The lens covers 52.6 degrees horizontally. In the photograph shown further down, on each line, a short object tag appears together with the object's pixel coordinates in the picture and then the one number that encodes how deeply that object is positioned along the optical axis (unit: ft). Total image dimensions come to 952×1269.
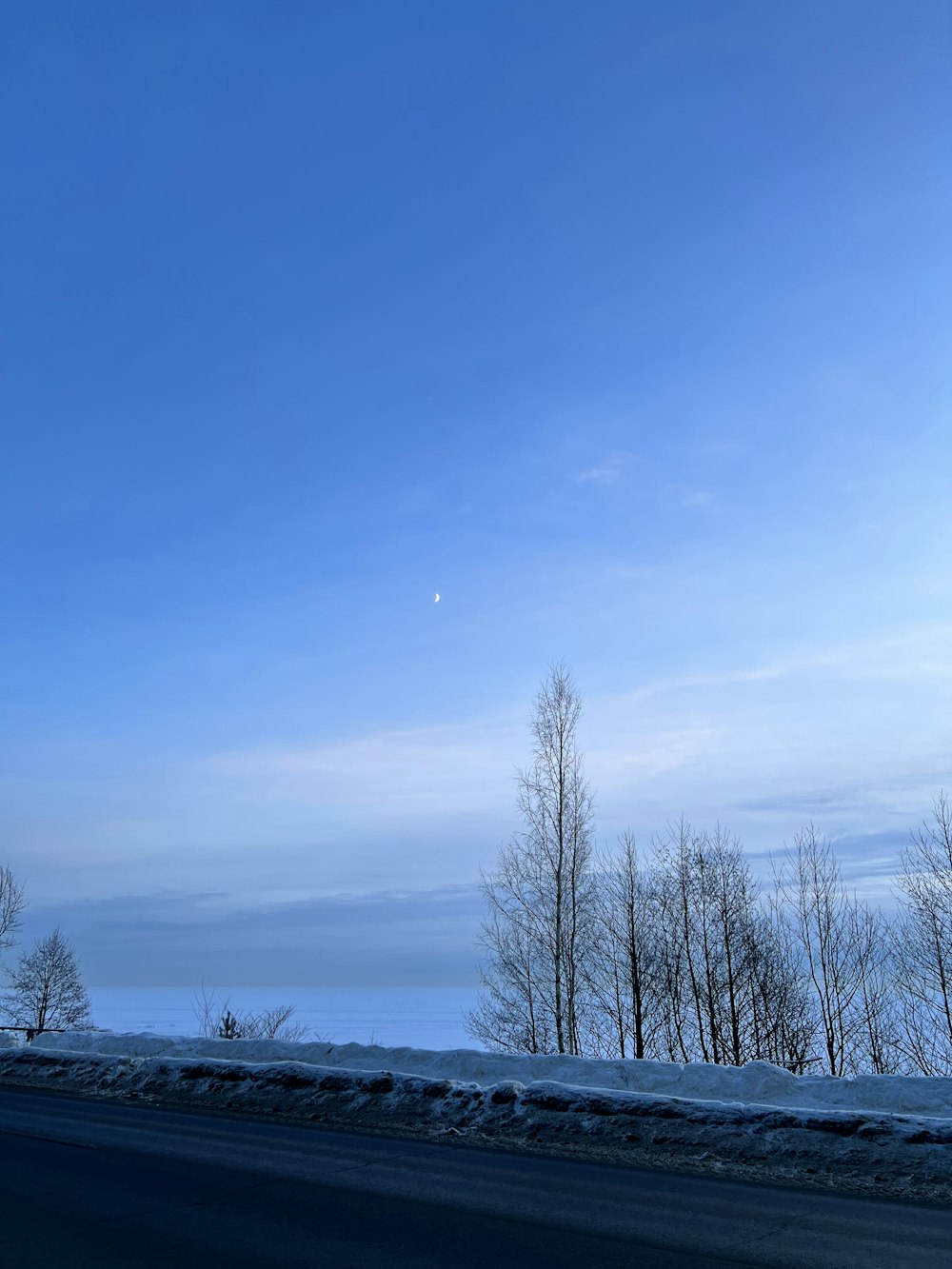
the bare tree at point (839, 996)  106.63
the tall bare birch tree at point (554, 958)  99.86
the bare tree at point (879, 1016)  102.42
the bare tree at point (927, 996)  99.30
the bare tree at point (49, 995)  205.05
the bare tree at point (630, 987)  110.83
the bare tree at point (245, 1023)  126.72
